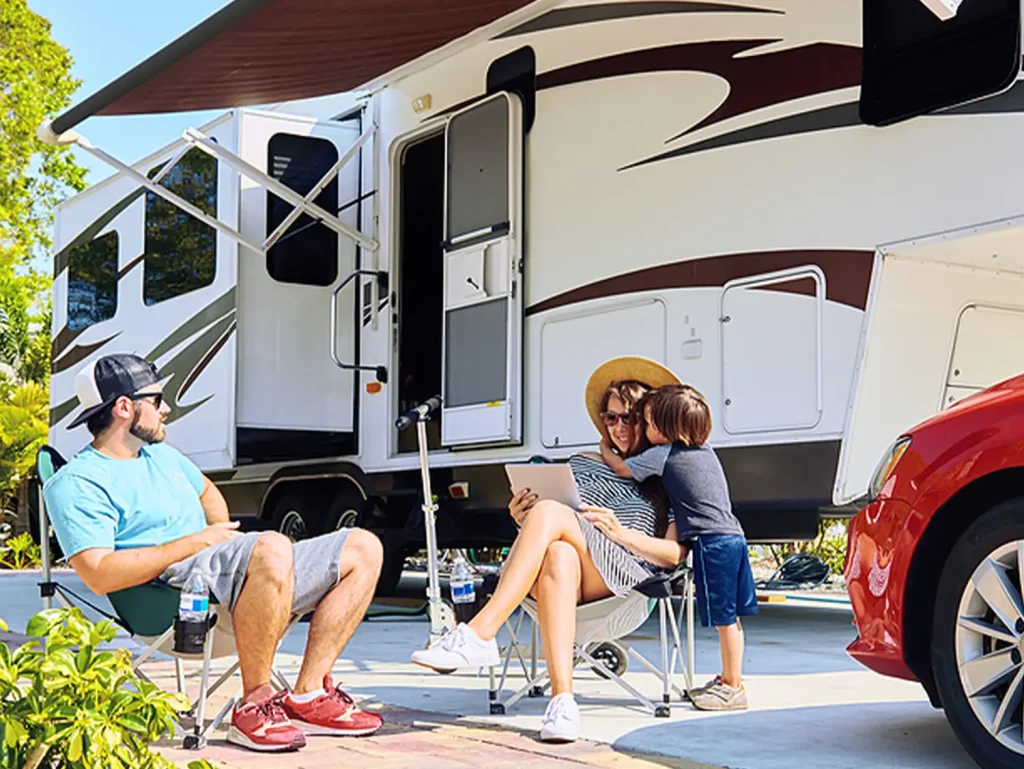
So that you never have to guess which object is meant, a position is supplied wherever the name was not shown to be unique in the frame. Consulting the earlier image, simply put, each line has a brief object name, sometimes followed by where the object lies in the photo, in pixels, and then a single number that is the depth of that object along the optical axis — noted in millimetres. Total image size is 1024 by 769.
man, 3693
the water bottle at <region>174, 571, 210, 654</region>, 3621
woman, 3805
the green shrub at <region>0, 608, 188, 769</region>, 2111
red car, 3146
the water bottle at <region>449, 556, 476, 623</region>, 4145
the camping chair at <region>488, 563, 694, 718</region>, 4172
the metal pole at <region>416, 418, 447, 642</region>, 5609
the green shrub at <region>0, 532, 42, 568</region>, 14859
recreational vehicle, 5184
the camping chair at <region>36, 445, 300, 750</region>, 3691
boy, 4301
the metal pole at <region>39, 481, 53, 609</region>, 4275
